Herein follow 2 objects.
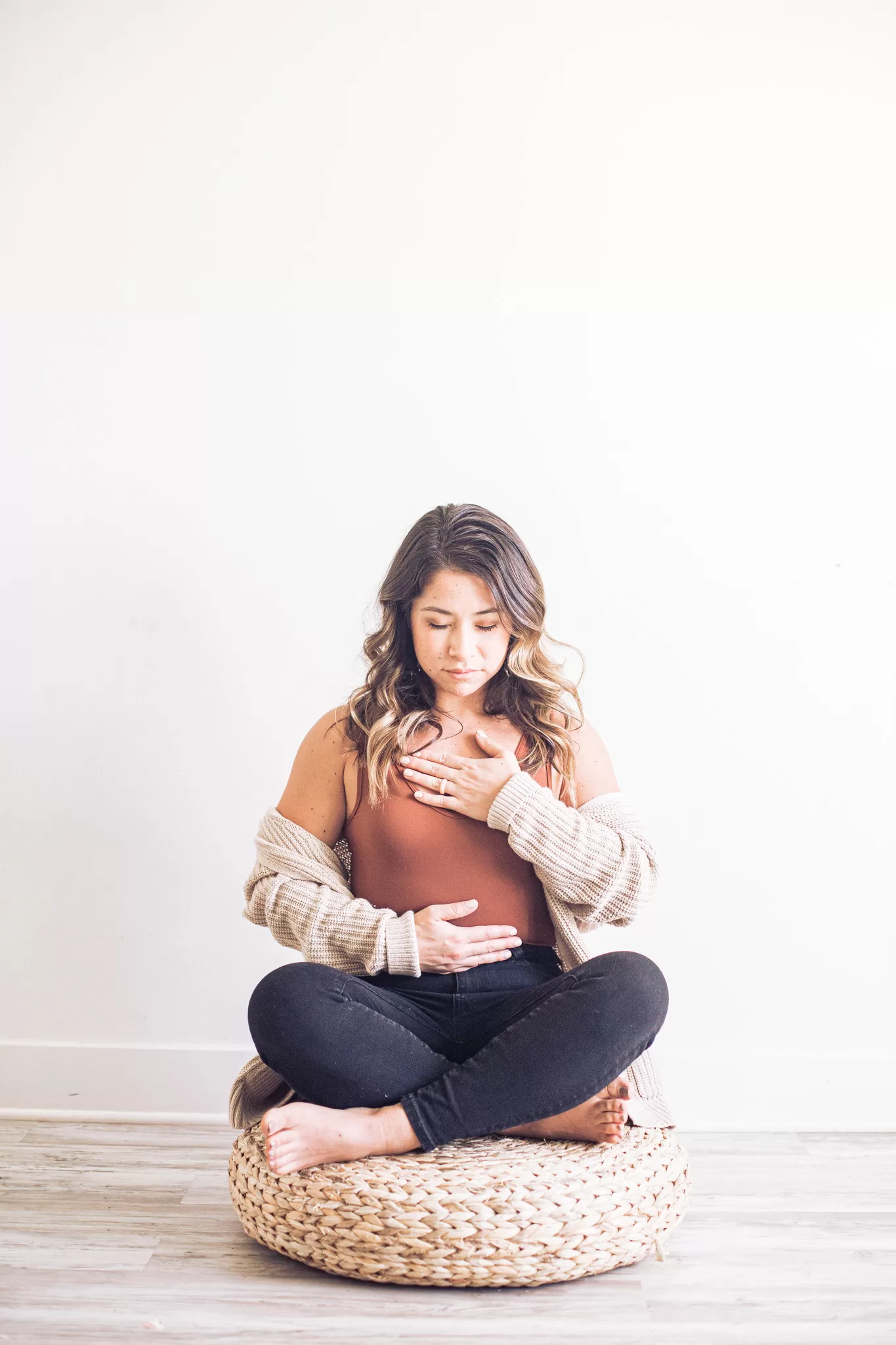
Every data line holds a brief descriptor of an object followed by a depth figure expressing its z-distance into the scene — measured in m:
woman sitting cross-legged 1.44
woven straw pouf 1.31
